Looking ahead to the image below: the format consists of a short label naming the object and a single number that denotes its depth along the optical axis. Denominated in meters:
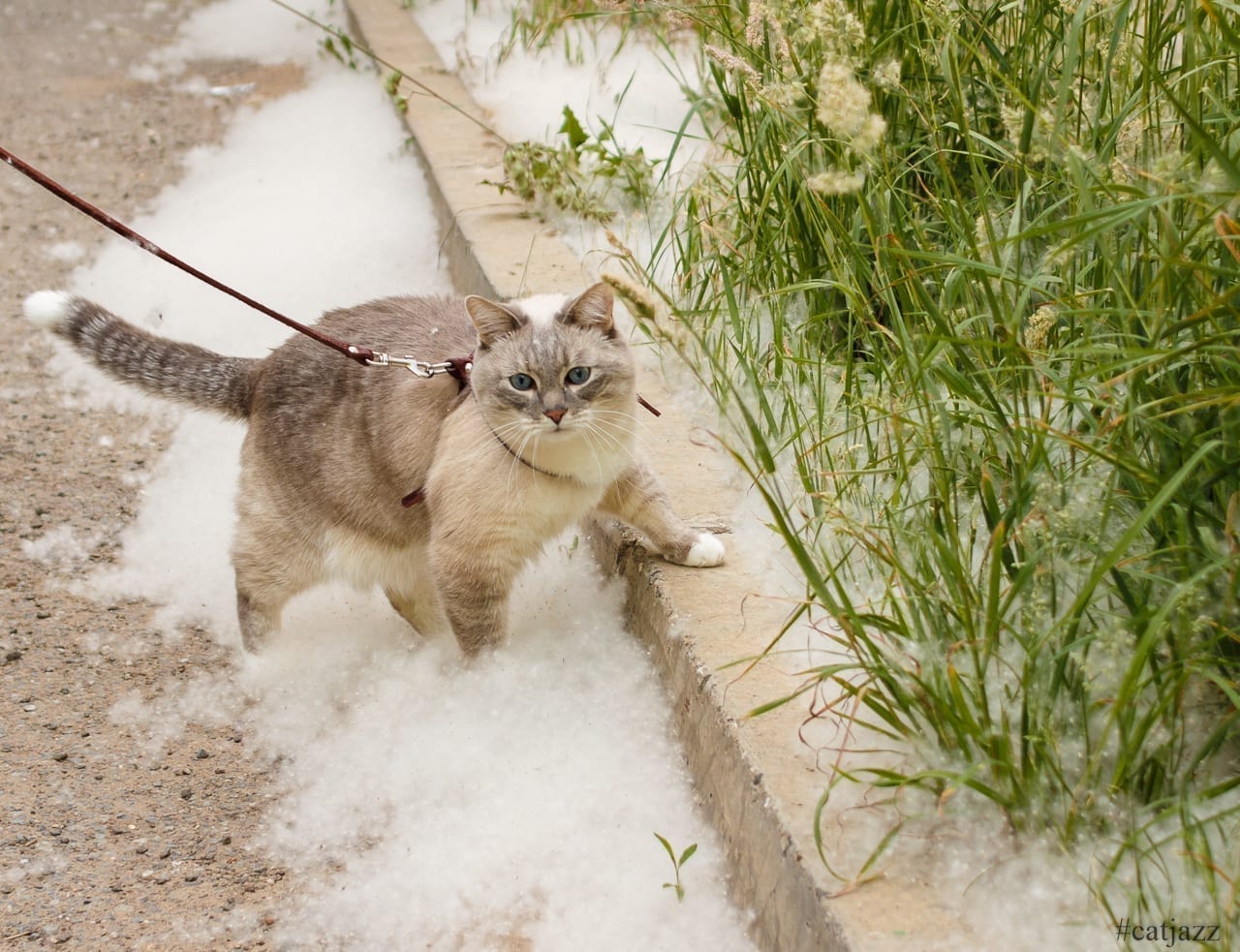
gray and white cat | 2.89
